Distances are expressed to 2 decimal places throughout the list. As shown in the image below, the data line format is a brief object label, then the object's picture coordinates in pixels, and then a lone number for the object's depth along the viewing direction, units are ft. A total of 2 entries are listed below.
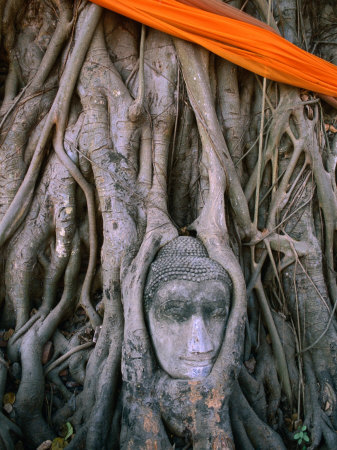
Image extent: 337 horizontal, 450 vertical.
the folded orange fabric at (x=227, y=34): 9.30
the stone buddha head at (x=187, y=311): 6.84
